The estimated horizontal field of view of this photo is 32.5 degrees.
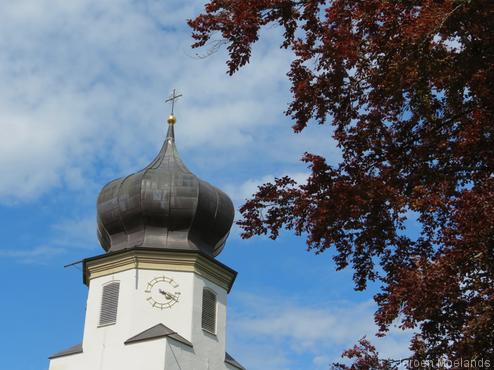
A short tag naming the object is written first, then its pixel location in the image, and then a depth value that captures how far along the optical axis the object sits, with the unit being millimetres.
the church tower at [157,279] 22578
